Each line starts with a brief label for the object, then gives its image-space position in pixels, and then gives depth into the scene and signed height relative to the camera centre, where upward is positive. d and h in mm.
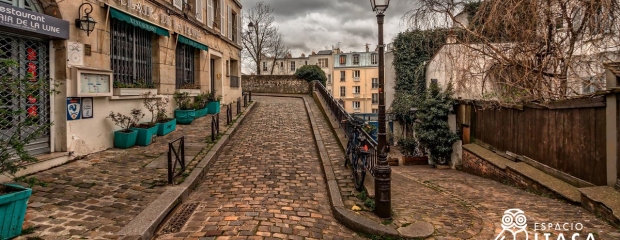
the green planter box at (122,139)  7879 -645
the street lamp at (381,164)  4574 -774
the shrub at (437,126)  12977 -625
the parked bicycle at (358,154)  5680 -844
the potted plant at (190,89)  12039 +914
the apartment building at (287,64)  57906 +8767
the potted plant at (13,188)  3228 -797
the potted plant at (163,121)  9523 -264
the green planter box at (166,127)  9507 -456
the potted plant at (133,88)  8194 +673
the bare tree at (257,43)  36281 +7855
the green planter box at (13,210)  3201 -989
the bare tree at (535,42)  6523 +1549
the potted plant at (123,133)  7883 -498
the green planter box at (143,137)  8234 -625
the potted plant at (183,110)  11367 +80
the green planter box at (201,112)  12612 +7
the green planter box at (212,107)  14156 +225
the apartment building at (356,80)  45219 +4515
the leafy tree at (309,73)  26641 +3193
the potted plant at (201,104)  12609 +318
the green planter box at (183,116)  11345 -130
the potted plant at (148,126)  8250 -367
